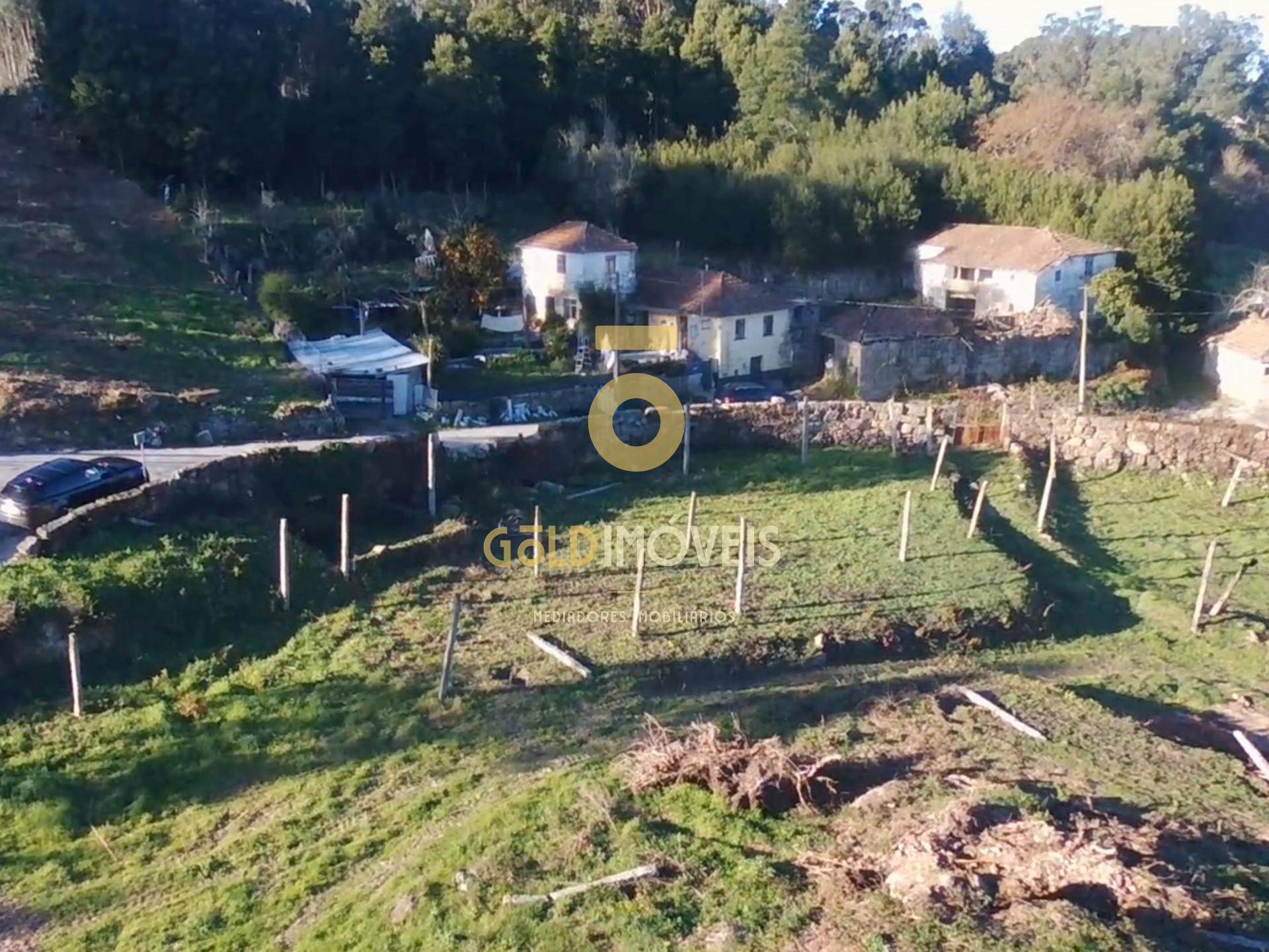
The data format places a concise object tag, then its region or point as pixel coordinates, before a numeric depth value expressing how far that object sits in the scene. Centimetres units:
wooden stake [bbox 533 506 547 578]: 2014
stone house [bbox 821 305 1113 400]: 3634
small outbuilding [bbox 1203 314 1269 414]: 3731
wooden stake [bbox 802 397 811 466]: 2733
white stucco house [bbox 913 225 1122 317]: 4084
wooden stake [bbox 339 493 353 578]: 1916
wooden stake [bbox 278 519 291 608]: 1806
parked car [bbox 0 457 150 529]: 2006
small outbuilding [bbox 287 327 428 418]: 3014
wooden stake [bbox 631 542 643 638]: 1735
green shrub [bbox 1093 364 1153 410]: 3647
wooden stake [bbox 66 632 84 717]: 1482
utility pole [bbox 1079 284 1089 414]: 3534
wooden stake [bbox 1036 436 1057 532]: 2306
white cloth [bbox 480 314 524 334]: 3766
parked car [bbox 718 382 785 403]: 3497
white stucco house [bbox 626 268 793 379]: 3678
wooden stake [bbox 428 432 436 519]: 2323
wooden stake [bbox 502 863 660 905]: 1081
